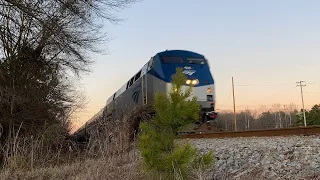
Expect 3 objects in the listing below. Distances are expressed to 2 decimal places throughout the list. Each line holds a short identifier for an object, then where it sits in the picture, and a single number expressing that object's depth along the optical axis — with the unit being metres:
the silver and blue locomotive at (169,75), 15.98
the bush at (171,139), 4.78
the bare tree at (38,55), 11.48
